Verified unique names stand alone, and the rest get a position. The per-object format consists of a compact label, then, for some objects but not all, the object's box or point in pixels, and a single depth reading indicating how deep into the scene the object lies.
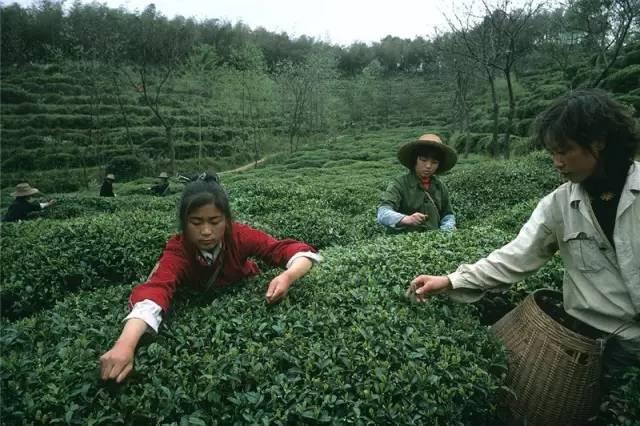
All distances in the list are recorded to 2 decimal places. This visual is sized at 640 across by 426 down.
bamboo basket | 2.21
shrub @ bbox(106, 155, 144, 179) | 29.24
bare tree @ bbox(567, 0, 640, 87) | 28.58
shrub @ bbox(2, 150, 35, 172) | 28.52
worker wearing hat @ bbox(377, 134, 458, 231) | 4.48
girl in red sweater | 2.39
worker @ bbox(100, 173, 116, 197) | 17.67
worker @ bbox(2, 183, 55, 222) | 11.70
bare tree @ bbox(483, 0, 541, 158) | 19.83
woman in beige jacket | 2.14
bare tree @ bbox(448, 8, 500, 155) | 21.61
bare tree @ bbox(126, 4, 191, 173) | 35.41
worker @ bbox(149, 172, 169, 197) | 18.73
